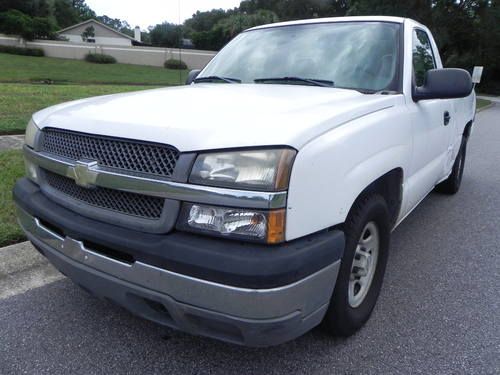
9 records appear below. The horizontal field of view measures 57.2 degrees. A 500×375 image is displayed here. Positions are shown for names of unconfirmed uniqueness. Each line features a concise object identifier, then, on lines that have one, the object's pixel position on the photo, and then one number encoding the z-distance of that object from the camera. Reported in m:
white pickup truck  1.78
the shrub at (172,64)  41.15
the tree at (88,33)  72.00
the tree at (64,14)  86.69
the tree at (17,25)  46.06
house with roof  72.00
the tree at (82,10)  103.69
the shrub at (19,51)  41.38
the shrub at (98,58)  41.88
